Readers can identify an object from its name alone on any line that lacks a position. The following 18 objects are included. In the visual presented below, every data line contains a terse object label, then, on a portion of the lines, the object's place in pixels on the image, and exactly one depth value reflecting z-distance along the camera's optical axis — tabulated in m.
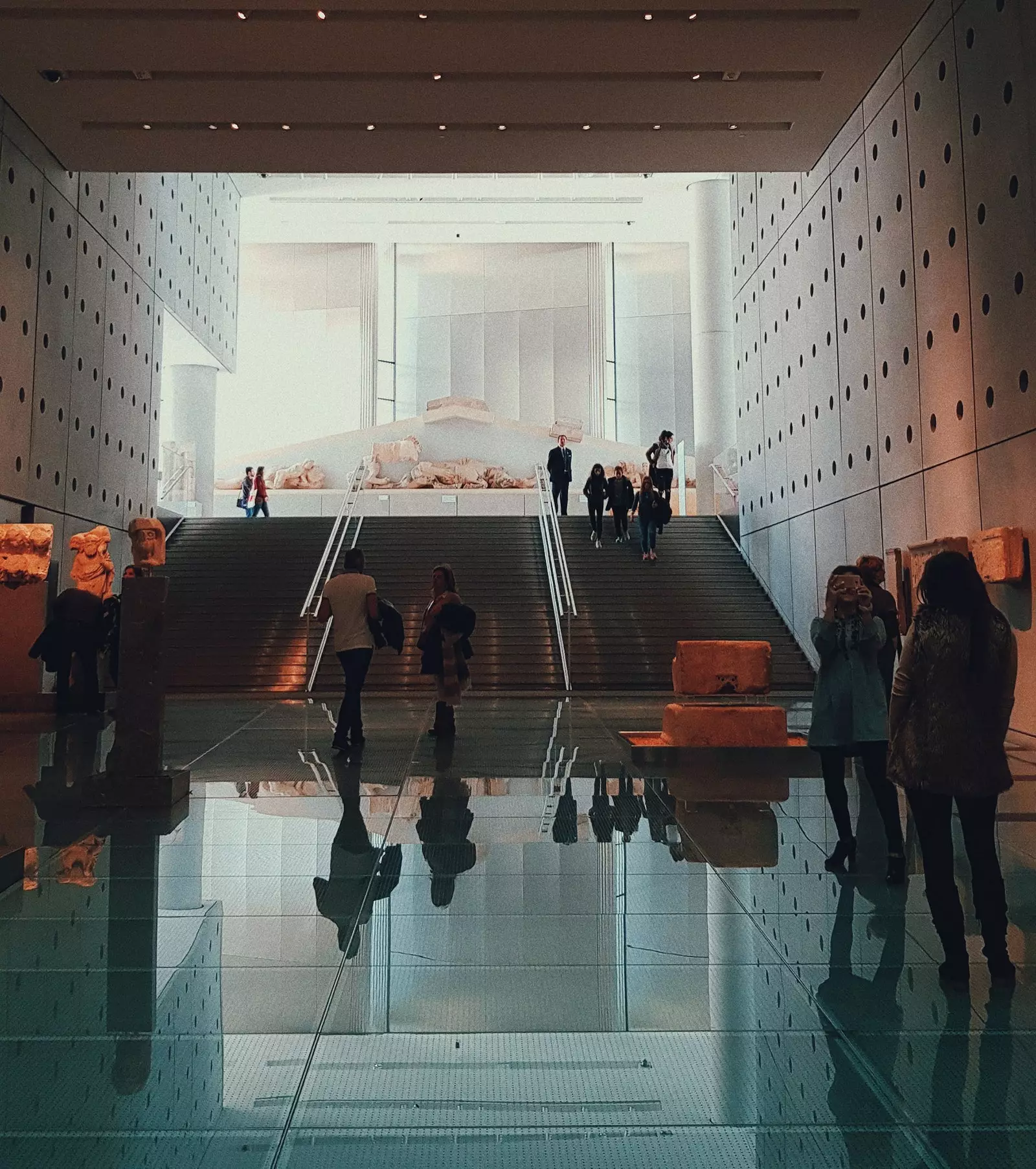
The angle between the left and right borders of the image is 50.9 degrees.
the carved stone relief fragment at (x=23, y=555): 12.48
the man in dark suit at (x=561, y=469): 21.86
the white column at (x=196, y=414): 26.27
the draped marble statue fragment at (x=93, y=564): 12.16
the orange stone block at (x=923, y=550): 10.25
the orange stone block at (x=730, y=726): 8.16
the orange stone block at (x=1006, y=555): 9.48
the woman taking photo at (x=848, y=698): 5.14
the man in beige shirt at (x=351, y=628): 8.91
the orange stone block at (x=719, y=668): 11.91
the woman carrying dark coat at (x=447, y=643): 9.34
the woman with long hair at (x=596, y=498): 19.81
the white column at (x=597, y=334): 38.75
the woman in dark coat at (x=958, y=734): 3.62
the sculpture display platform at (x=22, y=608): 12.48
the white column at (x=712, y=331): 26.17
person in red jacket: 26.14
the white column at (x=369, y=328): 38.44
